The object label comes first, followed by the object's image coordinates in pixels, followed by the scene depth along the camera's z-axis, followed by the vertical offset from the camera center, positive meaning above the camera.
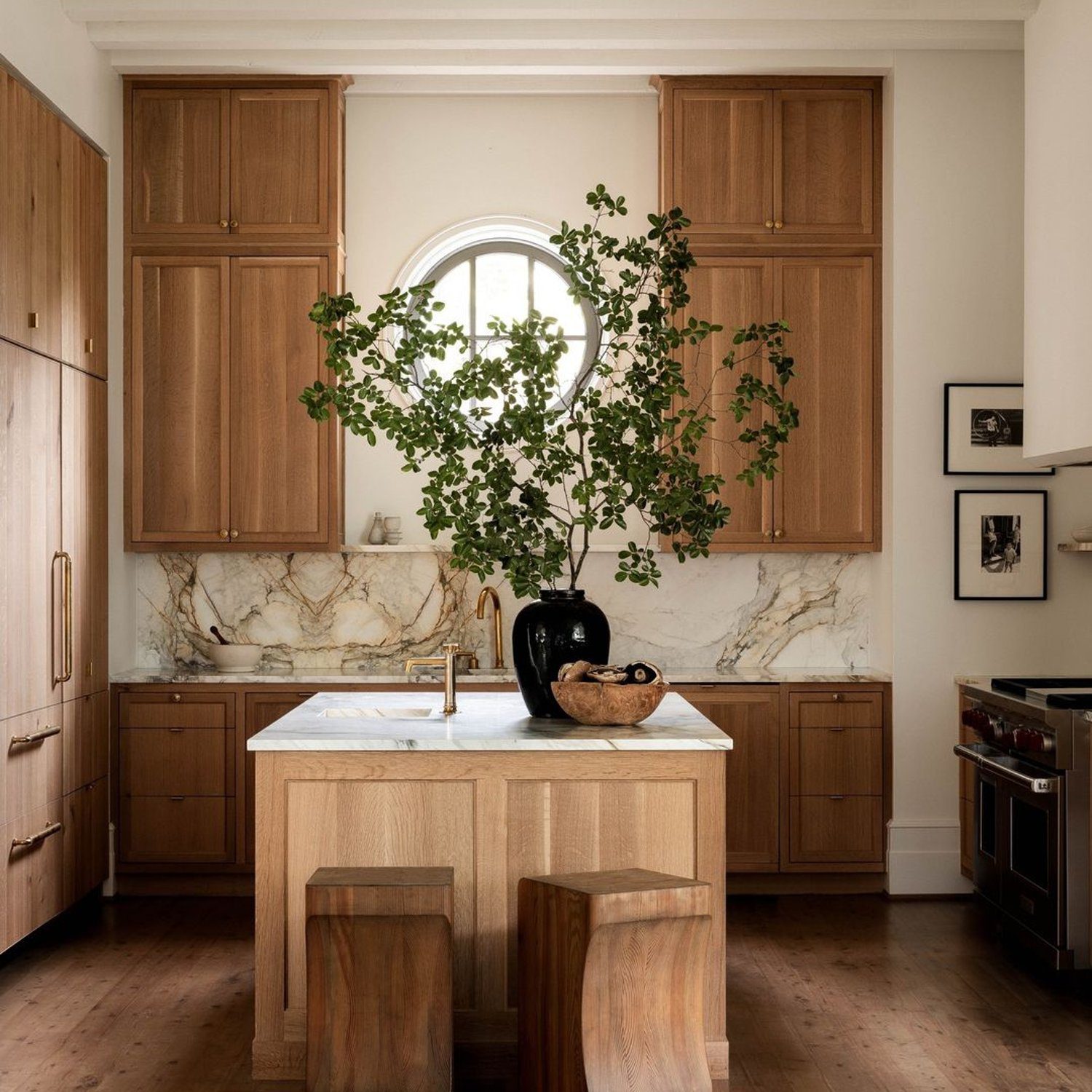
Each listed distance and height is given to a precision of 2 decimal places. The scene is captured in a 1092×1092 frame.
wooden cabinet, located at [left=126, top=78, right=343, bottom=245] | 5.31 +1.58
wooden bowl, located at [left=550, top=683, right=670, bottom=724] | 3.39 -0.44
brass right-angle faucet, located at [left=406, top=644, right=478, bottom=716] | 3.65 -0.39
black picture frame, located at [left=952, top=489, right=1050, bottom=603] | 5.21 +0.06
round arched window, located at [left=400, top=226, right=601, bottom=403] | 5.79 +1.15
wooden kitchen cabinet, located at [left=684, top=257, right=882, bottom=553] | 5.35 +0.62
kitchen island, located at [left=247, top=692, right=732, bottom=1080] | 3.24 -0.76
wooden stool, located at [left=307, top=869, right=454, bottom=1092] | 2.93 -1.05
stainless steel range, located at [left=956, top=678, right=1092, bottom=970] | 3.98 -0.90
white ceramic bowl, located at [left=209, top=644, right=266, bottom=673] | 5.38 -0.51
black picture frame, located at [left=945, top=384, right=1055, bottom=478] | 5.20 +0.31
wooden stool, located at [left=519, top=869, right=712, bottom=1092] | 2.82 -1.02
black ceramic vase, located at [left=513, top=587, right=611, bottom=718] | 3.54 -0.29
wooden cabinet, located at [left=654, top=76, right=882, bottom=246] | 5.34 +1.59
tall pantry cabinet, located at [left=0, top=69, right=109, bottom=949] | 4.12 +0.08
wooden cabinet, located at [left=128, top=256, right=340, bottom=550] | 5.32 +0.54
